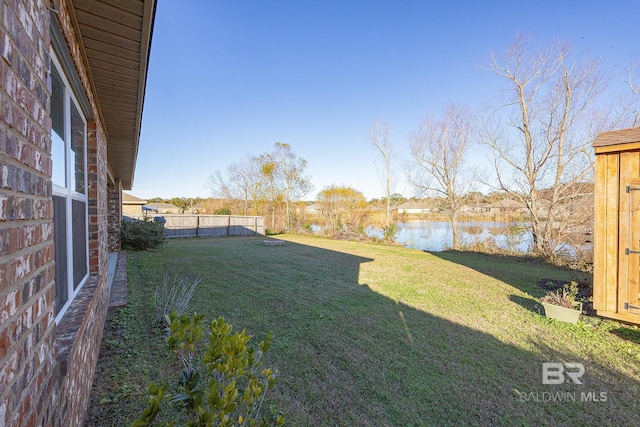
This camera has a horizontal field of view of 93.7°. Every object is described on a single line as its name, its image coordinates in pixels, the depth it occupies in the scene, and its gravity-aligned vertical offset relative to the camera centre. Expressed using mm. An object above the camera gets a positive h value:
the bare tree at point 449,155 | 13531 +2648
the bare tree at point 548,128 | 9641 +2839
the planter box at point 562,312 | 4160 -1438
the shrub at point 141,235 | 9874 -806
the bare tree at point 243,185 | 22547 +2157
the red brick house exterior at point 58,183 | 834 +132
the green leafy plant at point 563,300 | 4402 -1325
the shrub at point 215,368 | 1177 -716
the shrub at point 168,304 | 3675 -1176
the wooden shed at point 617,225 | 3623 -177
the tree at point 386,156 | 16250 +3032
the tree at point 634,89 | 9008 +3710
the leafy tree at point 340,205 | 19281 +417
